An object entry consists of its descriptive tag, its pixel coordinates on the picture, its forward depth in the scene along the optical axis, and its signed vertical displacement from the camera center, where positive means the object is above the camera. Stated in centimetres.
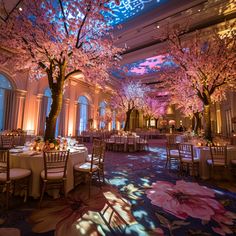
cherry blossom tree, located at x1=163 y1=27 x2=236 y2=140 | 450 +219
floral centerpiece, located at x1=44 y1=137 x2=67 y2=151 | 302 -32
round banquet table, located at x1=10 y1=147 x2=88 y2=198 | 262 -63
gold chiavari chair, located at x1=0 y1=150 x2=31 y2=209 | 224 -74
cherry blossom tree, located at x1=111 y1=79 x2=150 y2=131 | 933 +224
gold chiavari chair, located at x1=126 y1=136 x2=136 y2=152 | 814 -64
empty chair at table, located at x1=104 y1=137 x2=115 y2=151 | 850 -77
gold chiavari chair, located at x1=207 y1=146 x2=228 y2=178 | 362 -63
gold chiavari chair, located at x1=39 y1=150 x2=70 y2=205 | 244 -73
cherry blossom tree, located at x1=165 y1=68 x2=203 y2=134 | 617 +184
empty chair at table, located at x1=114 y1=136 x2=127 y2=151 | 811 -65
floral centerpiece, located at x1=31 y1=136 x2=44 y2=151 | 308 -31
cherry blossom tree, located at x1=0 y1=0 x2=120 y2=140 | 327 +220
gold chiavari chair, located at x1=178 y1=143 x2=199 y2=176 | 389 -71
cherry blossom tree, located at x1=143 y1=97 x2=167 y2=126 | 1809 +308
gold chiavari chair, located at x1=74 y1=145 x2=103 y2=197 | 291 -73
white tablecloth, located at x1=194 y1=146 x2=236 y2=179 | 383 -66
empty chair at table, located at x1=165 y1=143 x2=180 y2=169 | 431 -65
